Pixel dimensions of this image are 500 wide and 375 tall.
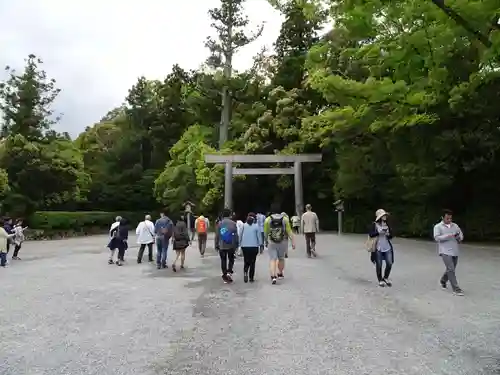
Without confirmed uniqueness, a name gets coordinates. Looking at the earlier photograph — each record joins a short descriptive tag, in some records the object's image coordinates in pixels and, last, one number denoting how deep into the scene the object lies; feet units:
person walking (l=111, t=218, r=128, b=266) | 49.14
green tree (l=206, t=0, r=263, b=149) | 126.82
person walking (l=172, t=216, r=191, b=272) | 42.45
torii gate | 101.76
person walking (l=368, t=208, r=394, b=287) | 31.89
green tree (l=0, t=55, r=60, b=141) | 113.09
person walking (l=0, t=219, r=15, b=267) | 50.29
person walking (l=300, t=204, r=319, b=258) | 50.44
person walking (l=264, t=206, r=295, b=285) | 34.30
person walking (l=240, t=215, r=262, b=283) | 34.22
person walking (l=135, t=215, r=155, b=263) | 49.44
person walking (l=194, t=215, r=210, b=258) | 55.57
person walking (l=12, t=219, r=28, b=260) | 57.77
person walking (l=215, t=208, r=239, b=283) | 34.88
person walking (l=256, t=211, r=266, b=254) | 53.87
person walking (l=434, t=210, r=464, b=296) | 29.94
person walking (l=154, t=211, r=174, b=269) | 45.39
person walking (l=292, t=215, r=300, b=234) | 90.88
